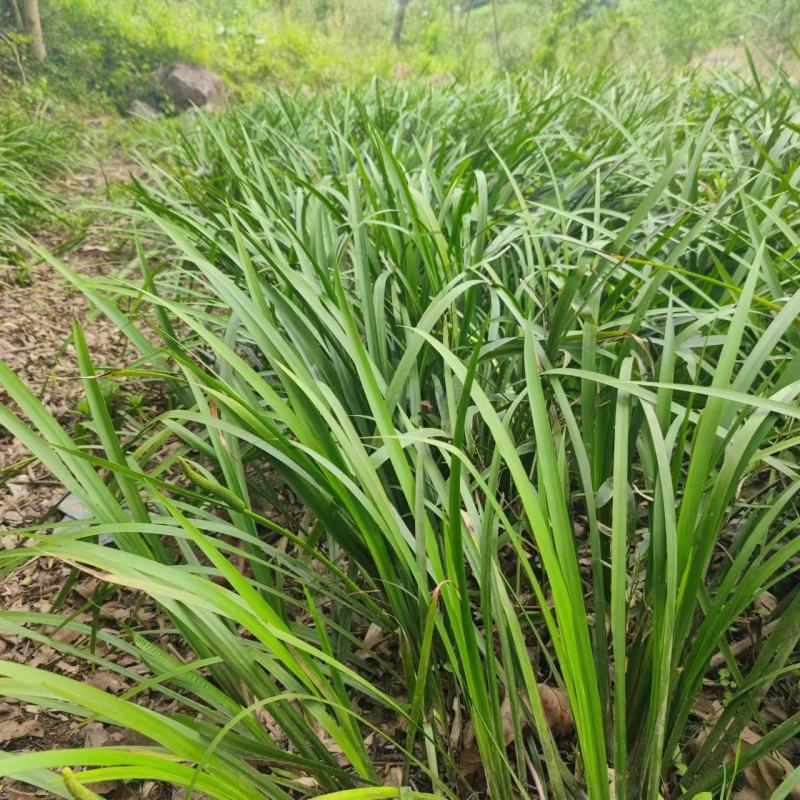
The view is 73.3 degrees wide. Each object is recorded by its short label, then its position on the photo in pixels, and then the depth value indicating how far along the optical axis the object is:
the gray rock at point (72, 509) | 1.35
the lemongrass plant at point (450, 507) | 0.59
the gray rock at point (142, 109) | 6.91
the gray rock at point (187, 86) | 7.36
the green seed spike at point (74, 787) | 0.35
